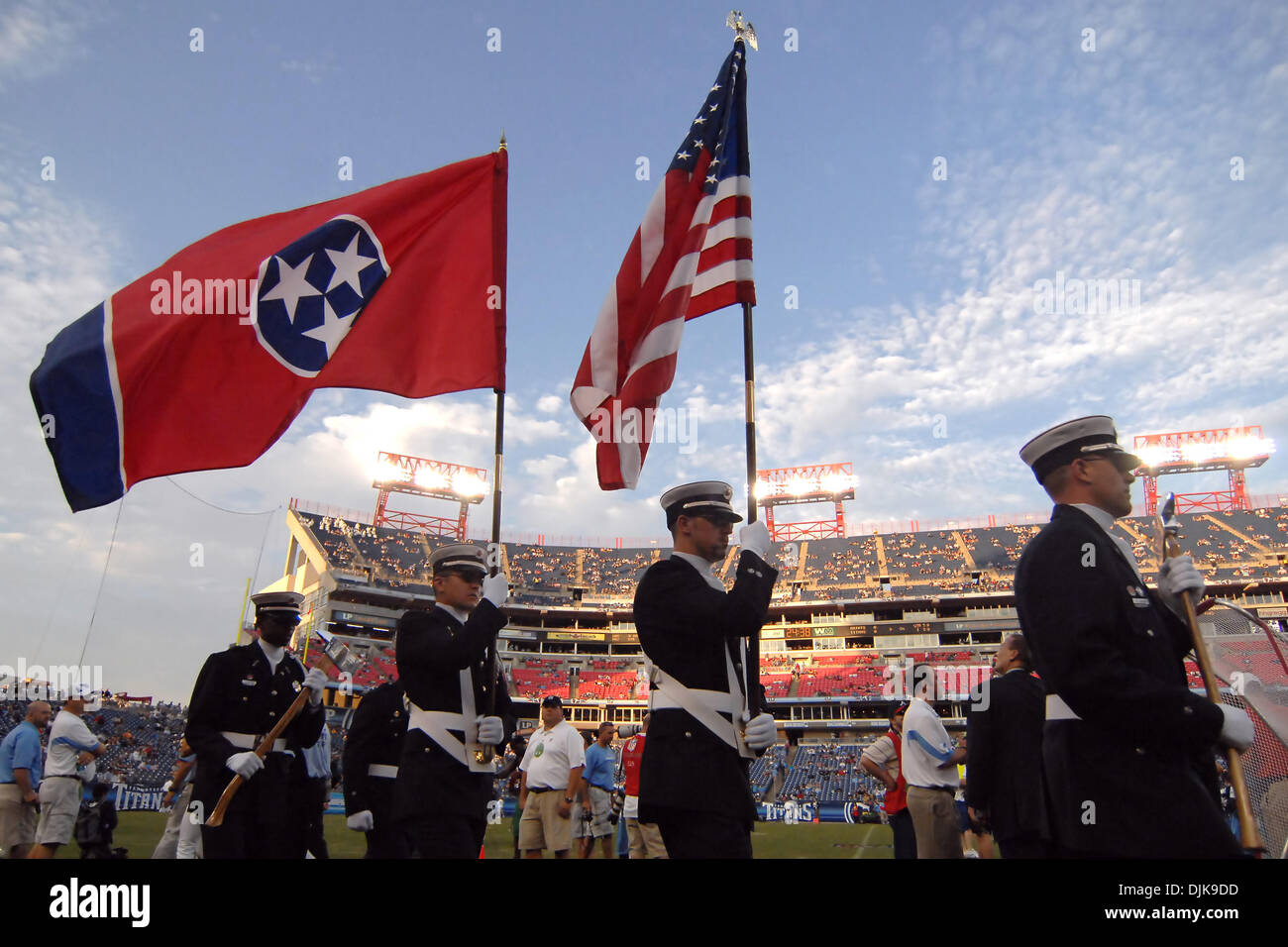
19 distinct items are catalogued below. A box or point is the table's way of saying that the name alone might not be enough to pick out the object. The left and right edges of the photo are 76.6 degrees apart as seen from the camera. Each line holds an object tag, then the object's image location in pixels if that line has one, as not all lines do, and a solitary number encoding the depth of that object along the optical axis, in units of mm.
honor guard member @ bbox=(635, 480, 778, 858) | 3418
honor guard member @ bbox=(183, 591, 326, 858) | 5137
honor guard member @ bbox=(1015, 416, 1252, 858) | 2574
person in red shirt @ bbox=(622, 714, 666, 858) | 9914
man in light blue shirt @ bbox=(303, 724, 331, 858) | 6543
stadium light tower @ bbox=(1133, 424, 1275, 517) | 58094
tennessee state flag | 5570
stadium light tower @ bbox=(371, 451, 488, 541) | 63875
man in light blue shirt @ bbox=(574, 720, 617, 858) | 11102
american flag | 5441
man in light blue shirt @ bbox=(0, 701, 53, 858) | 8828
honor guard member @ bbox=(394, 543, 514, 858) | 4402
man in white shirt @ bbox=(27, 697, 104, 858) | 9055
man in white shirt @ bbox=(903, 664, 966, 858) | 7102
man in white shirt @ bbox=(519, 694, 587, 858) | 9109
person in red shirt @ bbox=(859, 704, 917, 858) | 8453
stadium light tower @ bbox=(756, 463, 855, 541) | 65500
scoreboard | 56062
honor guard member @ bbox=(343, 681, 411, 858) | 5781
